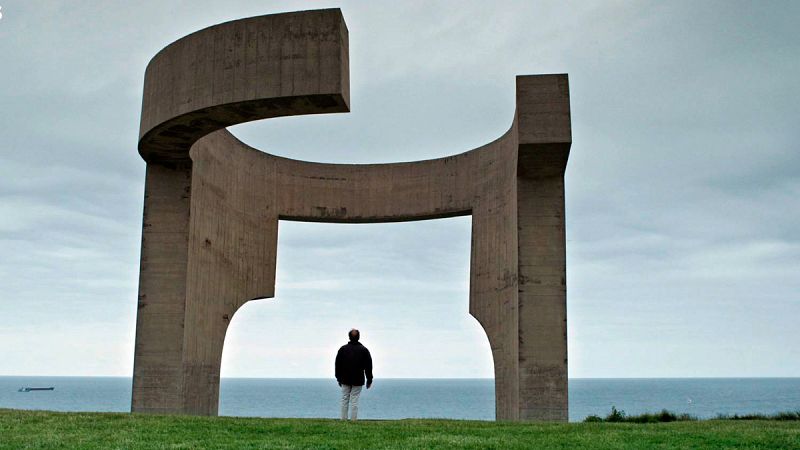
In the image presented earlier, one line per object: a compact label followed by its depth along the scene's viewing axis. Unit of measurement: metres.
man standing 10.18
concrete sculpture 12.59
